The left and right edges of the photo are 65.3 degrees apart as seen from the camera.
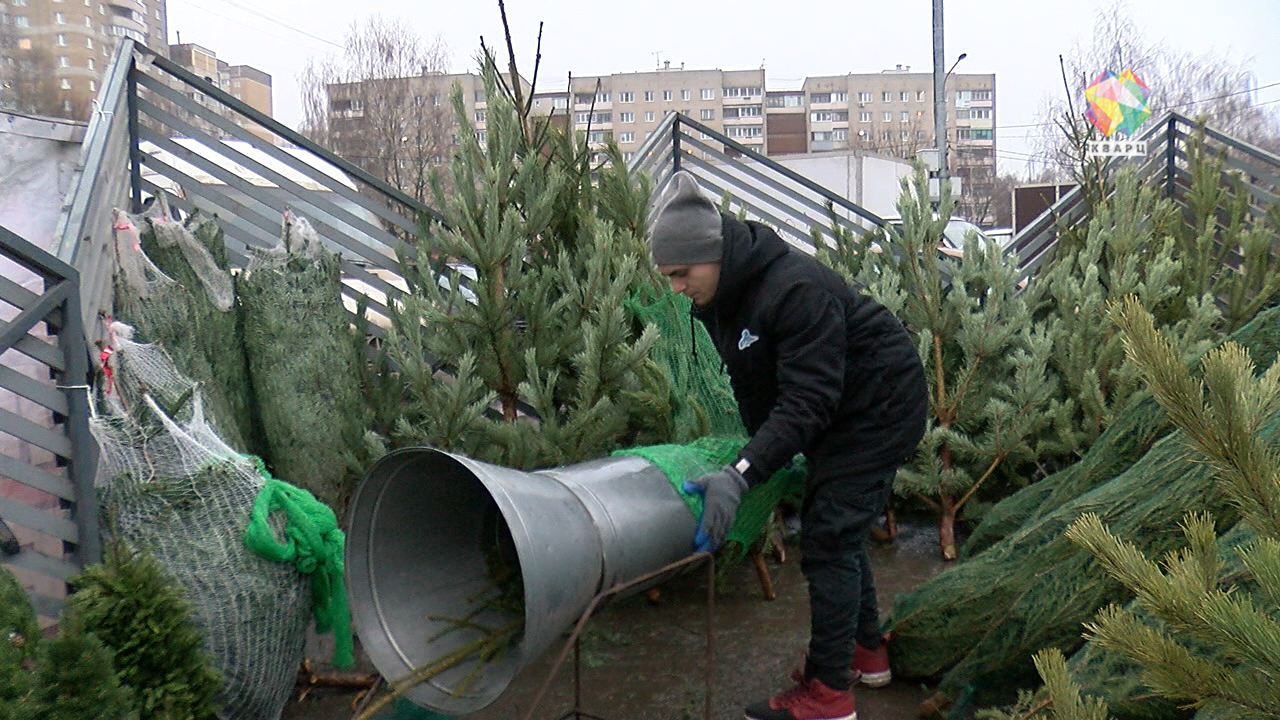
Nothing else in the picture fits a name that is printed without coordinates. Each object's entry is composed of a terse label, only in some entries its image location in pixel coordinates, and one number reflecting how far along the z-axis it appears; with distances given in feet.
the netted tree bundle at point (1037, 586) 9.44
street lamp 52.06
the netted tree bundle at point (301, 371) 13.99
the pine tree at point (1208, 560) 4.07
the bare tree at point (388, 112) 79.92
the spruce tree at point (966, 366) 16.19
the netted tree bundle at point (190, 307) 12.72
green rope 9.80
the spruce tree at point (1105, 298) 16.53
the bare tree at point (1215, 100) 82.89
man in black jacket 9.75
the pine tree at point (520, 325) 13.71
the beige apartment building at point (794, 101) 301.84
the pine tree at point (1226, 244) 20.61
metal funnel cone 7.77
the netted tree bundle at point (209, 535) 9.70
